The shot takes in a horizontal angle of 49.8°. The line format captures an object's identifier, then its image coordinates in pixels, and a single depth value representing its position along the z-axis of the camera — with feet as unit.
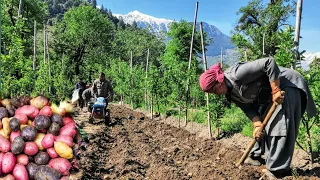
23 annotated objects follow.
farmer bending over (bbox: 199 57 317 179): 11.93
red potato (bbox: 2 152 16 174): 4.76
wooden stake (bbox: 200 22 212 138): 27.30
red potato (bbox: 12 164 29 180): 4.79
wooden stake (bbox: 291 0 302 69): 15.28
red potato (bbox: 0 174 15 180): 4.78
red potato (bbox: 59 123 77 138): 4.95
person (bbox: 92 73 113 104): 31.78
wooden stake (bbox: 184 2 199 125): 32.86
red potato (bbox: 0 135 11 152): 4.82
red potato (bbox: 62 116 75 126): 5.15
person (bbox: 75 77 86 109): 43.35
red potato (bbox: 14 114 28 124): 4.99
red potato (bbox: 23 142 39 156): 4.88
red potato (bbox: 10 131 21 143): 4.89
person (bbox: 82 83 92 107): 35.50
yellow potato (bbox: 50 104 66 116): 5.17
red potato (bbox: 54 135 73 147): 4.89
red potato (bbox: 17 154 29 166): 4.85
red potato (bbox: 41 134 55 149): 4.90
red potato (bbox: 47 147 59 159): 4.91
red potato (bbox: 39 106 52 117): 5.07
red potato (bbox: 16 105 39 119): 5.08
